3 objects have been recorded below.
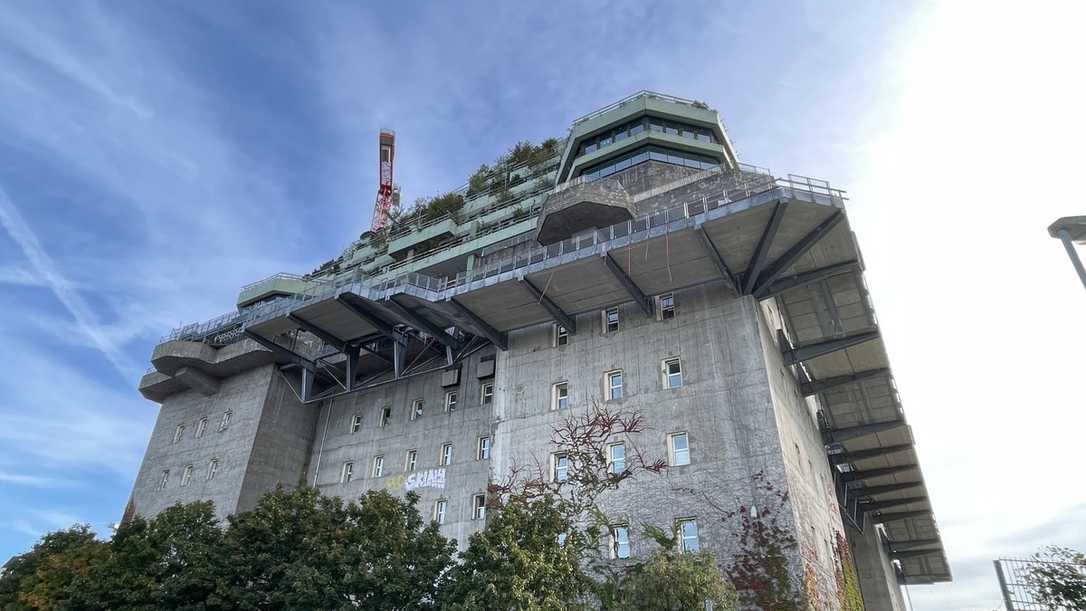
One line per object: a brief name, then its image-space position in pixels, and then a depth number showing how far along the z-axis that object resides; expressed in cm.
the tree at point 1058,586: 2155
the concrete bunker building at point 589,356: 2741
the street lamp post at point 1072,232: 1295
